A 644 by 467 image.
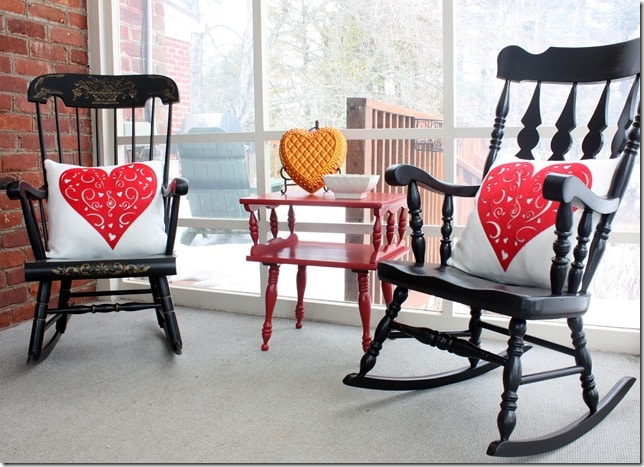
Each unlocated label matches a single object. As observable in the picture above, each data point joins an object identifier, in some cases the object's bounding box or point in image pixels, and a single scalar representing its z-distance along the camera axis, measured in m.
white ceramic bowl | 2.10
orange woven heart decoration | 2.25
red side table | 2.04
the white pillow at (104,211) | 2.09
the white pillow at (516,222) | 1.59
